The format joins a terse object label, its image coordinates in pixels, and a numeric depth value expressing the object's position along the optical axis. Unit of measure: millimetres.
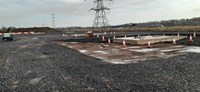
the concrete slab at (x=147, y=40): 15146
